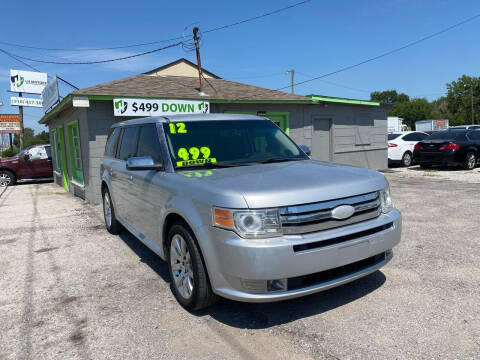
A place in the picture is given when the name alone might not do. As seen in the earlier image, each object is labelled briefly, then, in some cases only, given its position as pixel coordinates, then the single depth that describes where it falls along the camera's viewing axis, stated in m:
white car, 16.55
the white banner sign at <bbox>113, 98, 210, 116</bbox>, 9.52
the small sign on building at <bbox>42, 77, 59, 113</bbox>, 12.12
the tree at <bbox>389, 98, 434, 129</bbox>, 93.56
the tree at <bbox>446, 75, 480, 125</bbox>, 72.12
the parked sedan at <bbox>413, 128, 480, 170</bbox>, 14.05
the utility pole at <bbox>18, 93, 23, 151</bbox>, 28.31
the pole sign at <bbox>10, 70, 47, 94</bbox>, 31.12
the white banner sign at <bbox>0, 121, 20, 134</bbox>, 39.47
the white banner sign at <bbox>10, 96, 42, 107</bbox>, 30.28
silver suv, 2.81
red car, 15.90
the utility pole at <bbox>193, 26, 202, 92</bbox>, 13.66
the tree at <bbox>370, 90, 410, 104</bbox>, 110.23
